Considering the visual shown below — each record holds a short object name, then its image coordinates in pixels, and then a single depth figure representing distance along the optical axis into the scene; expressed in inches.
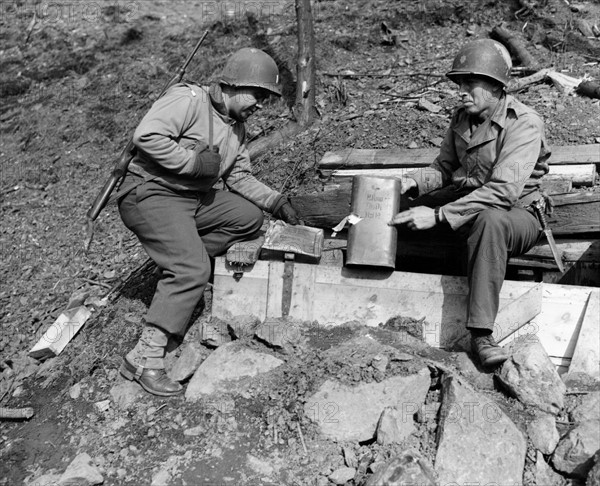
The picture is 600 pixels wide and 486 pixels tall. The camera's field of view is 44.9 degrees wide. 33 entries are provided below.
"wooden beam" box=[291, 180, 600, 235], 206.8
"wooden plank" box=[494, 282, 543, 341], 193.2
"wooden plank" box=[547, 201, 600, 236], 206.7
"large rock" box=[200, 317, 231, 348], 206.7
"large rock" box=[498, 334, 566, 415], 172.6
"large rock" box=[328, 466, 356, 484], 161.3
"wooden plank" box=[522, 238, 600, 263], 207.8
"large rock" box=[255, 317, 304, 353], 197.2
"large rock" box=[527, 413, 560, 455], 163.9
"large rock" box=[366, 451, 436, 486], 149.2
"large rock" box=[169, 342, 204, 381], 197.9
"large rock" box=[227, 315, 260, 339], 206.1
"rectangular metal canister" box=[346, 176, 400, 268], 203.9
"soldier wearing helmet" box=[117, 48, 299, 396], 196.9
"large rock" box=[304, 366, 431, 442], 173.0
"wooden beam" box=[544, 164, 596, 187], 228.3
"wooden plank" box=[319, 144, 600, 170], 235.3
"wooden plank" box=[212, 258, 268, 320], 214.5
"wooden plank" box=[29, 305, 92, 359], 236.7
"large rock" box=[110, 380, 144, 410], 192.1
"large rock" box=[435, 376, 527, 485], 158.7
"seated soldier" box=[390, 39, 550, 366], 185.8
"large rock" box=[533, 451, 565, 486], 159.2
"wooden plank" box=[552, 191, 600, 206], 207.6
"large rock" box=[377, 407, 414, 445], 168.2
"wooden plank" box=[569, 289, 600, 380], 185.6
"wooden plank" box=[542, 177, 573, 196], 216.8
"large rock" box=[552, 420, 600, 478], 156.9
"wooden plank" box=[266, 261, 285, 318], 212.4
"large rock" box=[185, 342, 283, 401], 189.9
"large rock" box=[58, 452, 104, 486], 165.6
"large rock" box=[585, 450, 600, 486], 146.4
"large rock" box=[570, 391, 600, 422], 167.2
